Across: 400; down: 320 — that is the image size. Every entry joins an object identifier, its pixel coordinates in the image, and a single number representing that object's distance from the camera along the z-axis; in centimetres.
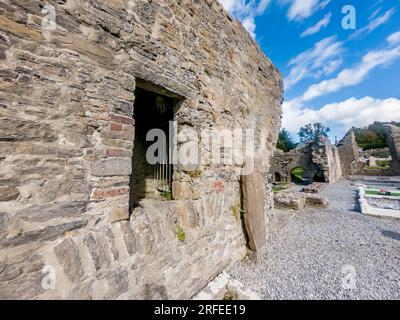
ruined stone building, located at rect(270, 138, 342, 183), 1419
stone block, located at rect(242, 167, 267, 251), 335
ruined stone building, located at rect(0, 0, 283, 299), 123
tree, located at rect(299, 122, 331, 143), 5794
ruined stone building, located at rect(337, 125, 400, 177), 1711
